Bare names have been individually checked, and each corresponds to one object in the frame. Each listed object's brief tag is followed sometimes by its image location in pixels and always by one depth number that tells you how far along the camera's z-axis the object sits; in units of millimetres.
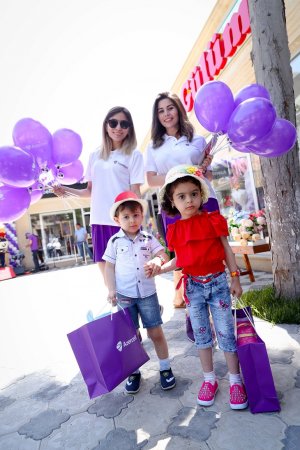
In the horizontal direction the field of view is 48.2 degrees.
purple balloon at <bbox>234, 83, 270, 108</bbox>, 2344
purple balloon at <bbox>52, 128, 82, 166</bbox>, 2832
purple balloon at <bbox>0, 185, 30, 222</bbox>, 2578
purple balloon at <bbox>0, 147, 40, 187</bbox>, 2400
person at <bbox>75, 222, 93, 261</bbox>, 15164
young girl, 1910
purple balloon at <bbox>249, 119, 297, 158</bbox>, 2248
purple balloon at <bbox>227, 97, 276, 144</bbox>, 2076
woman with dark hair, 2607
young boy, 2173
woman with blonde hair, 2582
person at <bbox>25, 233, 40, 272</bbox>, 16406
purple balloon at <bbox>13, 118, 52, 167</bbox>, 2639
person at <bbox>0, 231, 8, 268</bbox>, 15072
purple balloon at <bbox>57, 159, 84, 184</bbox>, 2928
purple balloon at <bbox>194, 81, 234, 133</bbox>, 2262
